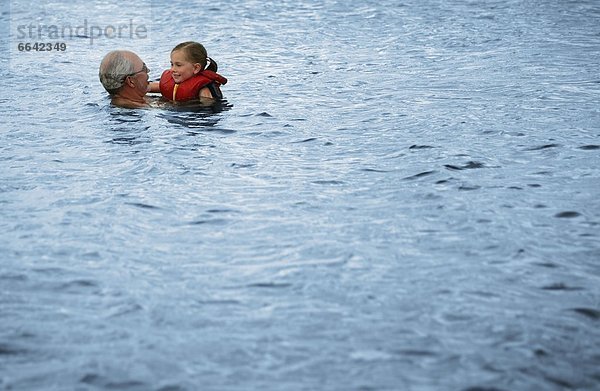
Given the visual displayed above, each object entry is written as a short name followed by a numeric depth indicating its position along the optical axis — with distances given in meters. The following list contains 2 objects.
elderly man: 19.80
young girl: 19.75
